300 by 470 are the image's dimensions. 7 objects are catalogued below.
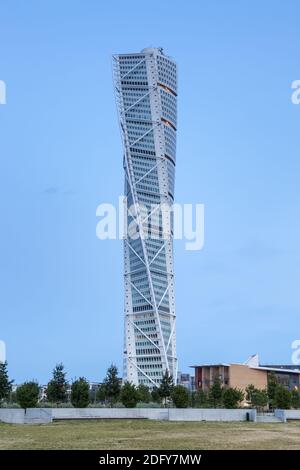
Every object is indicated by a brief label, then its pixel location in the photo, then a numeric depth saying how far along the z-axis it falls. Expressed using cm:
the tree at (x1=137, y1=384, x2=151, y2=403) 8712
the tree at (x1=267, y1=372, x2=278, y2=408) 8625
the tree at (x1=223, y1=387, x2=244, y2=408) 6738
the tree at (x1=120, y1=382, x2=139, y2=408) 6412
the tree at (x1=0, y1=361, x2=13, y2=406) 6781
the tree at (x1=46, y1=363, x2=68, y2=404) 6925
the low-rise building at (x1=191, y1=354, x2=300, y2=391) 15400
